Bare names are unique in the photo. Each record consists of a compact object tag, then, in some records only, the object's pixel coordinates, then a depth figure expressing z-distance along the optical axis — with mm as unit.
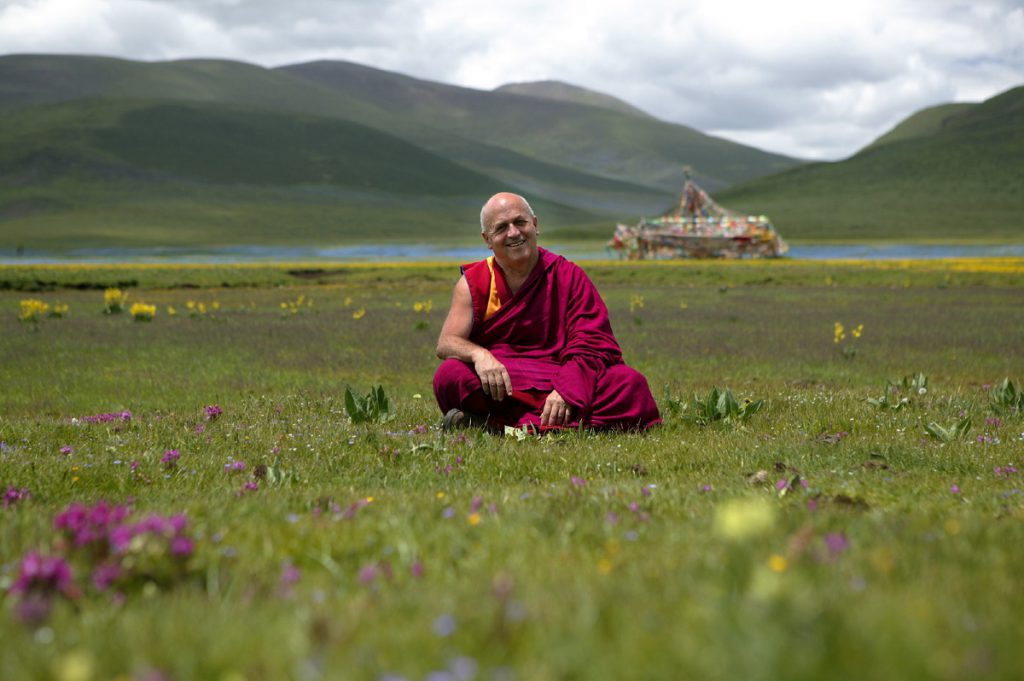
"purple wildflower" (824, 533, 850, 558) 3189
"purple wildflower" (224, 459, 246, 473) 6453
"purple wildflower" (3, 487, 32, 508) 5332
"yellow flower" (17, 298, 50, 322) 21797
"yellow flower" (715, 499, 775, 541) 2439
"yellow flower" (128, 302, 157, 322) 23094
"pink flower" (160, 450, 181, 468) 6566
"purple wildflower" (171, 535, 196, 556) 3316
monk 8126
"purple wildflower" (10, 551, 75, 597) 3062
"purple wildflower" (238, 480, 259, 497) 5562
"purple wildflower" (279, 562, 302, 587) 3271
